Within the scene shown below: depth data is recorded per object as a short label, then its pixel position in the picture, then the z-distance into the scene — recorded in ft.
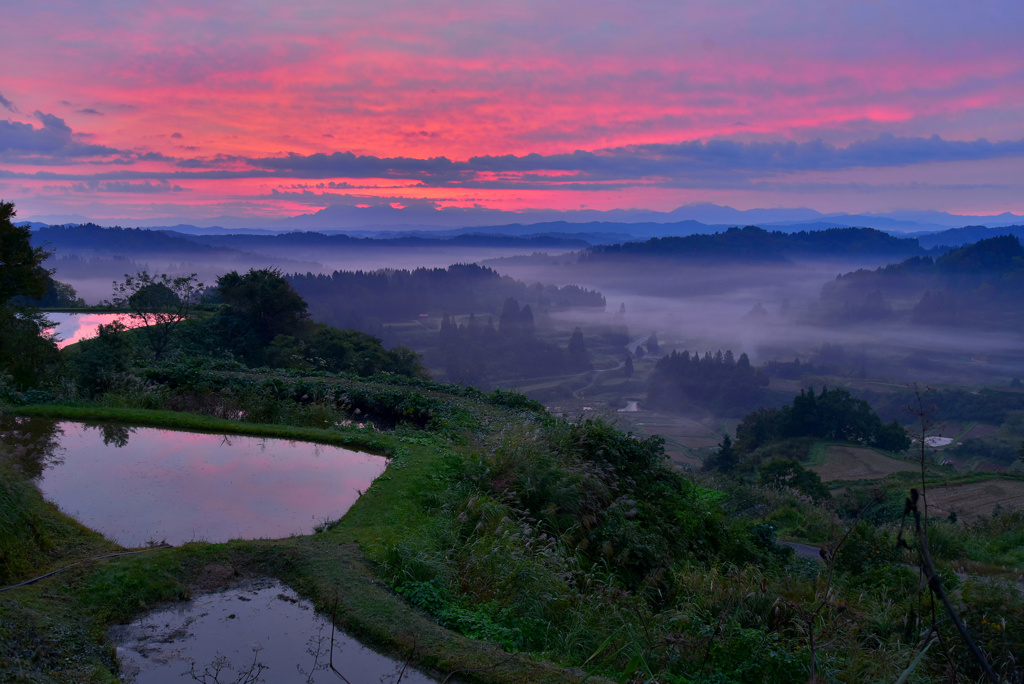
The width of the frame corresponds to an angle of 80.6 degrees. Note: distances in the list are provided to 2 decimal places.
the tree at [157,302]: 65.10
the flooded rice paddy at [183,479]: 20.81
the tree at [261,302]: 76.33
